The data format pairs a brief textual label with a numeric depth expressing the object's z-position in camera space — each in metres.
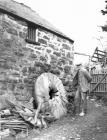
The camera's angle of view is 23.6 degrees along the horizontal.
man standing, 8.98
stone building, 7.81
